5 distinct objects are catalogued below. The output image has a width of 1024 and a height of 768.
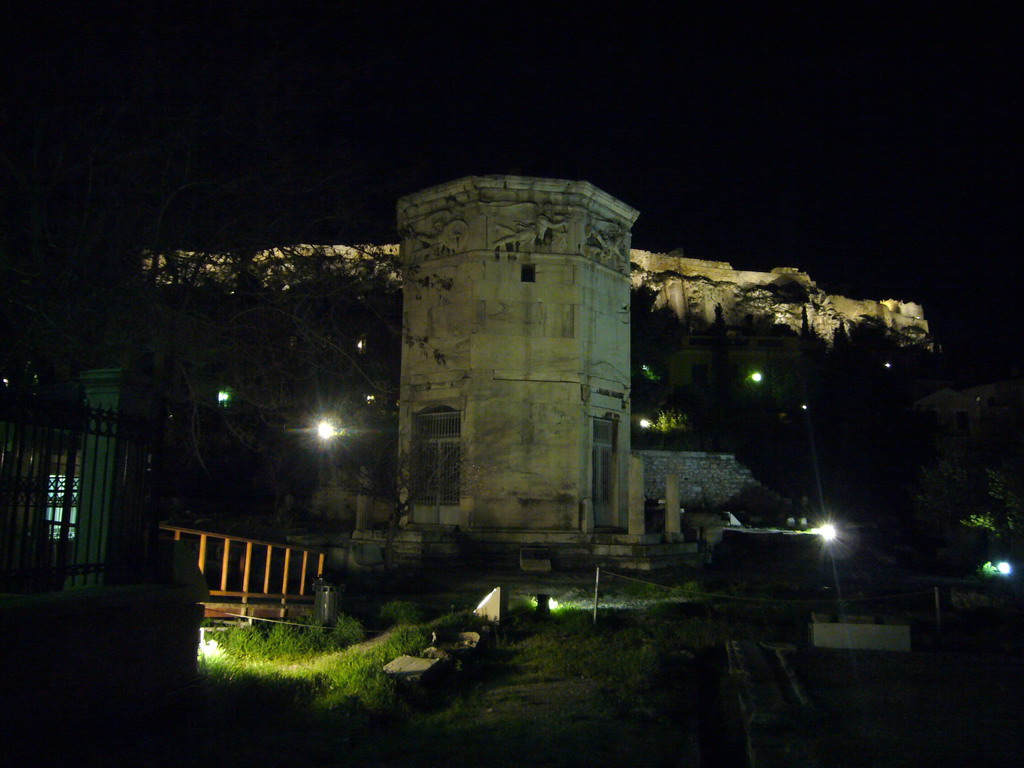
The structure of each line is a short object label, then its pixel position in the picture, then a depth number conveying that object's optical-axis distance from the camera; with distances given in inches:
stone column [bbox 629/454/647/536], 744.3
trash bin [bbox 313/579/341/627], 401.1
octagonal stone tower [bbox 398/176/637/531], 784.3
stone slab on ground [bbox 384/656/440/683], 292.7
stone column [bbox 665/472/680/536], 789.9
